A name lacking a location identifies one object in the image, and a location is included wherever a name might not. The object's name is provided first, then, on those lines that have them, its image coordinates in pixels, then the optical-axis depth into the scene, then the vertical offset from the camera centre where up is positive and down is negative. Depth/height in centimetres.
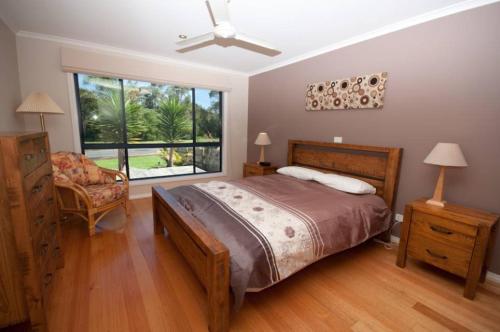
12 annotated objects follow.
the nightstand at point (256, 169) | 379 -69
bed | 136 -71
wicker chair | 250 -77
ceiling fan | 151 +73
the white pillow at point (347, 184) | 239 -57
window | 339 +0
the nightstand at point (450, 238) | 170 -85
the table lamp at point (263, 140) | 384 -18
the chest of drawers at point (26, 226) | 114 -57
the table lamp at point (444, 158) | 184 -19
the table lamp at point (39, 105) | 246 +20
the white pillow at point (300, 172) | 288 -56
